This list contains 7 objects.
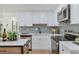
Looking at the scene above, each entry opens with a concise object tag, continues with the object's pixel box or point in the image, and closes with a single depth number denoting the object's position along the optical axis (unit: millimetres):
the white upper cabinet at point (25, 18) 2158
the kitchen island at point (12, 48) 699
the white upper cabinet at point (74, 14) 844
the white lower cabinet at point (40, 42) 1996
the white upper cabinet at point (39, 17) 2182
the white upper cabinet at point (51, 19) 2077
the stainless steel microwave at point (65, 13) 990
